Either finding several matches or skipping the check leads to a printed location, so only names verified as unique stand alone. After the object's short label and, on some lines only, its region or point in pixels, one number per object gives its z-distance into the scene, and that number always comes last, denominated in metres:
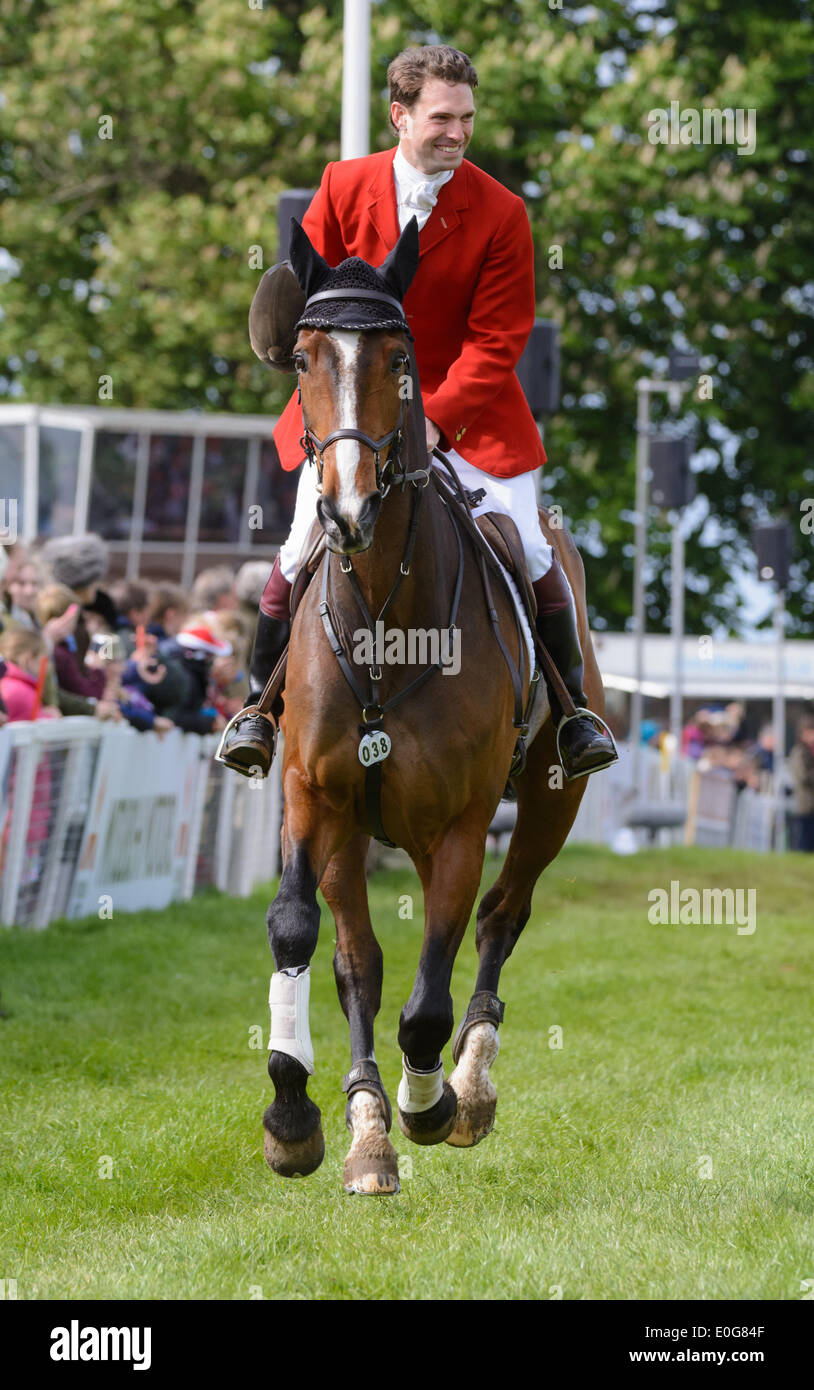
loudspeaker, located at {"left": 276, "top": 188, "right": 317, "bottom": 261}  12.07
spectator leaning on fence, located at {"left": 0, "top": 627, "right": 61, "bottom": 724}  10.70
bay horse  5.25
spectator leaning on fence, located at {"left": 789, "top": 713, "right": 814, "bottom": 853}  24.78
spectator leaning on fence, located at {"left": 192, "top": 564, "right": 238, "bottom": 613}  14.27
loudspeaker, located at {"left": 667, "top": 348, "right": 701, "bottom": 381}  23.20
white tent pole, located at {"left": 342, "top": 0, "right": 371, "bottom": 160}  13.30
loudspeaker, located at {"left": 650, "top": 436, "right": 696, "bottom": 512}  23.22
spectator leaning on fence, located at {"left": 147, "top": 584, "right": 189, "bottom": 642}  13.94
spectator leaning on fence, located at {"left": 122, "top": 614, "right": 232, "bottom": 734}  13.12
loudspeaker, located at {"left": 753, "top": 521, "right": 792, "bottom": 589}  25.27
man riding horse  5.74
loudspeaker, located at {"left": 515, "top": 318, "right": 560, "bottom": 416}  14.55
